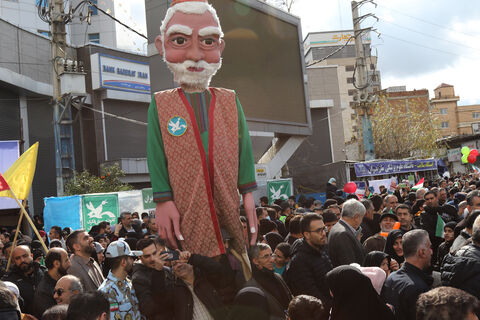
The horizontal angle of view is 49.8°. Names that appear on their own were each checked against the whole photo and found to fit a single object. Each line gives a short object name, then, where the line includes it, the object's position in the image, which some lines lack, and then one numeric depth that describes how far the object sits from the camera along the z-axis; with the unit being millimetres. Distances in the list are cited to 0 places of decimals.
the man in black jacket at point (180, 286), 4102
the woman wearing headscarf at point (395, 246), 5668
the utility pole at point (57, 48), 14578
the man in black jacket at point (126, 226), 9202
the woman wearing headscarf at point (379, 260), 4727
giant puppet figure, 4488
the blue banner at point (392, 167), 18653
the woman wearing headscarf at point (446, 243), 6078
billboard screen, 14359
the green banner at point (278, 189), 14211
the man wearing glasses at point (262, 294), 3371
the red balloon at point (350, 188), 14133
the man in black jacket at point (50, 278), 4762
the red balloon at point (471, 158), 19130
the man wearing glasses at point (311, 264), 4691
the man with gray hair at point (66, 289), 4117
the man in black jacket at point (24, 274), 5508
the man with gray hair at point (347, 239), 5371
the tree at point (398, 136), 34625
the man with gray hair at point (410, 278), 3844
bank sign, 29094
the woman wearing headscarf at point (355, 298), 3441
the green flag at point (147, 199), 12562
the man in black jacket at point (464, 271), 3754
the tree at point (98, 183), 21500
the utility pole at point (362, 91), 21453
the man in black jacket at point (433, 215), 7540
